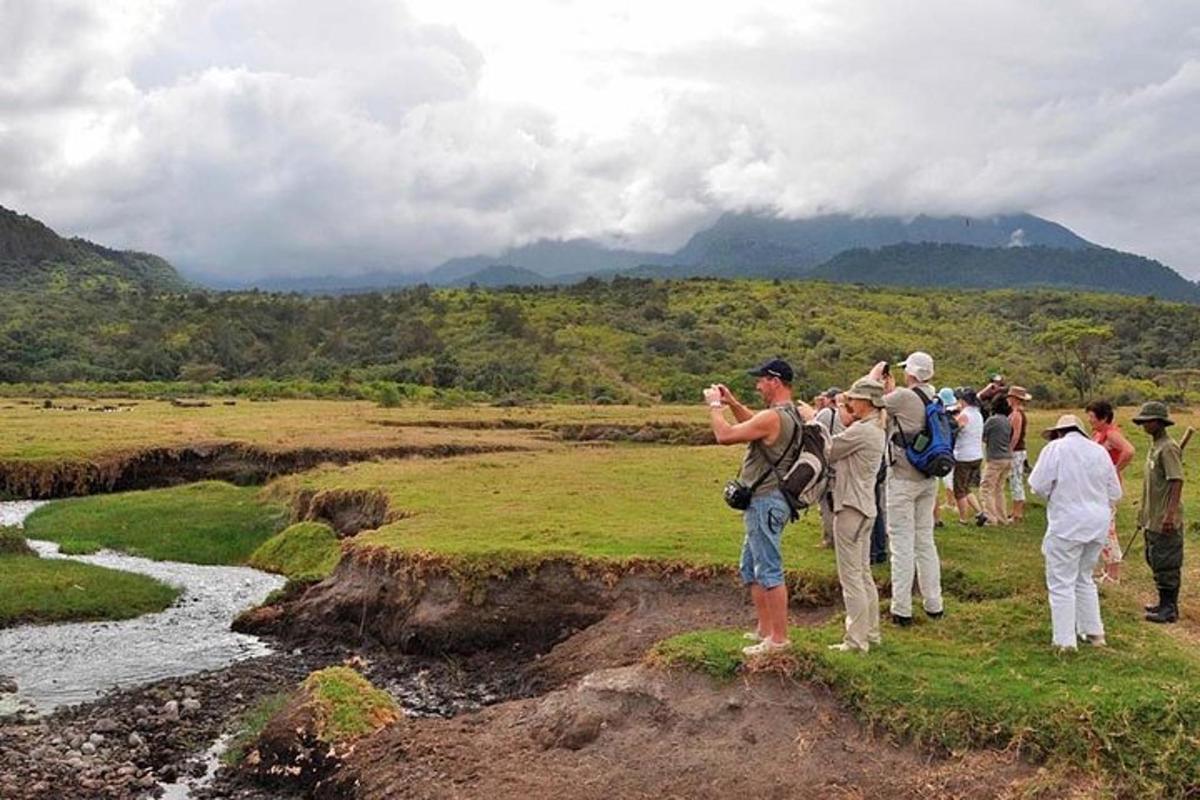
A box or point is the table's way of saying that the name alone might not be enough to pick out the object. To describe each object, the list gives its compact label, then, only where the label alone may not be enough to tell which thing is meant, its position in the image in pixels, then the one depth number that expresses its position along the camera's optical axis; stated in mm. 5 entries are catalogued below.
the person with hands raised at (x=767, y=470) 11281
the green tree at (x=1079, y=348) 80375
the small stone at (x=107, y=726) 14477
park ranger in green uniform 14094
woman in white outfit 12133
